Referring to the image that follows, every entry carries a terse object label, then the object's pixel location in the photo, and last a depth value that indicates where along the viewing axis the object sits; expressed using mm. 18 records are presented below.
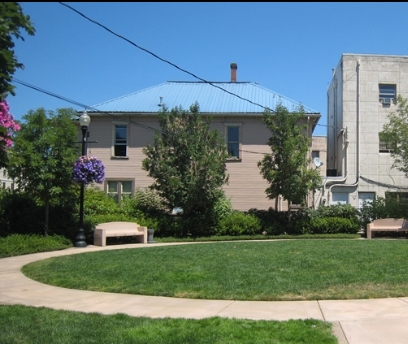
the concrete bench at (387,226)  22656
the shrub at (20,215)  18766
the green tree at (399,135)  23936
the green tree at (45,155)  17375
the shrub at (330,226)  23328
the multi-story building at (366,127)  27656
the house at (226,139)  27453
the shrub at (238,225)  22422
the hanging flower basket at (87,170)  17172
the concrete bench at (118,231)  18875
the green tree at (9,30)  5305
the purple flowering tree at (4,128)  6430
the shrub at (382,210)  24228
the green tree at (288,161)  22344
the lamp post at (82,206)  17984
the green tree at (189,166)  21469
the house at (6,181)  39500
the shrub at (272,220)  23000
